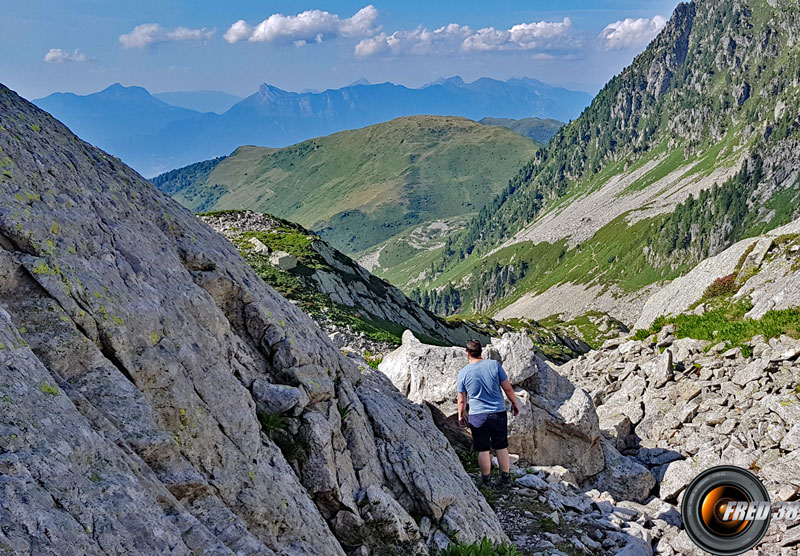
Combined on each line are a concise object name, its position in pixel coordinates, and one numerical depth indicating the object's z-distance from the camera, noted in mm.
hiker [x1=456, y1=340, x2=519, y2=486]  15867
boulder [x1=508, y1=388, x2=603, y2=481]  19781
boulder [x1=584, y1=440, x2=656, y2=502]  20062
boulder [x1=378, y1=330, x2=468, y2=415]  19284
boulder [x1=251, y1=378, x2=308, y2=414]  11266
